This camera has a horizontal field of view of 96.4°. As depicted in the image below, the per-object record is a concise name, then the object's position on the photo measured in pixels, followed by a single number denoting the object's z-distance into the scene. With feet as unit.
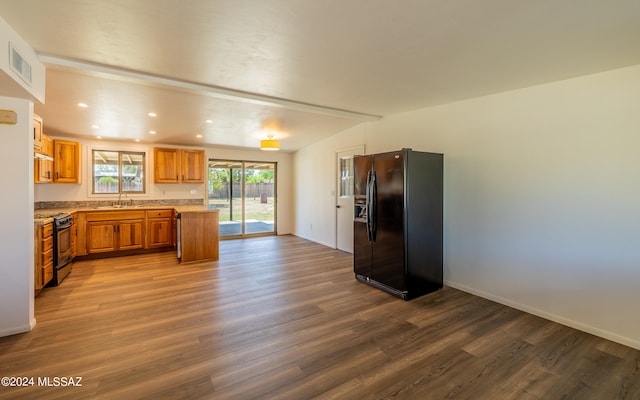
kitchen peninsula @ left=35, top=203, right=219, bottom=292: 16.93
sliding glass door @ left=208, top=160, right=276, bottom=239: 24.50
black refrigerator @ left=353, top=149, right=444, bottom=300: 11.47
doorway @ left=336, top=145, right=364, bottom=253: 19.08
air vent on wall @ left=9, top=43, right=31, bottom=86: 6.77
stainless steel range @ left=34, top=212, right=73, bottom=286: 12.90
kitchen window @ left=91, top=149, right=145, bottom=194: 20.06
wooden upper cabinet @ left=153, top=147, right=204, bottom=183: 20.76
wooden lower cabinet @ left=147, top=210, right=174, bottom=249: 19.27
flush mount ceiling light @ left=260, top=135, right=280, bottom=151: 16.72
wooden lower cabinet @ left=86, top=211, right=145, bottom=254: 17.46
